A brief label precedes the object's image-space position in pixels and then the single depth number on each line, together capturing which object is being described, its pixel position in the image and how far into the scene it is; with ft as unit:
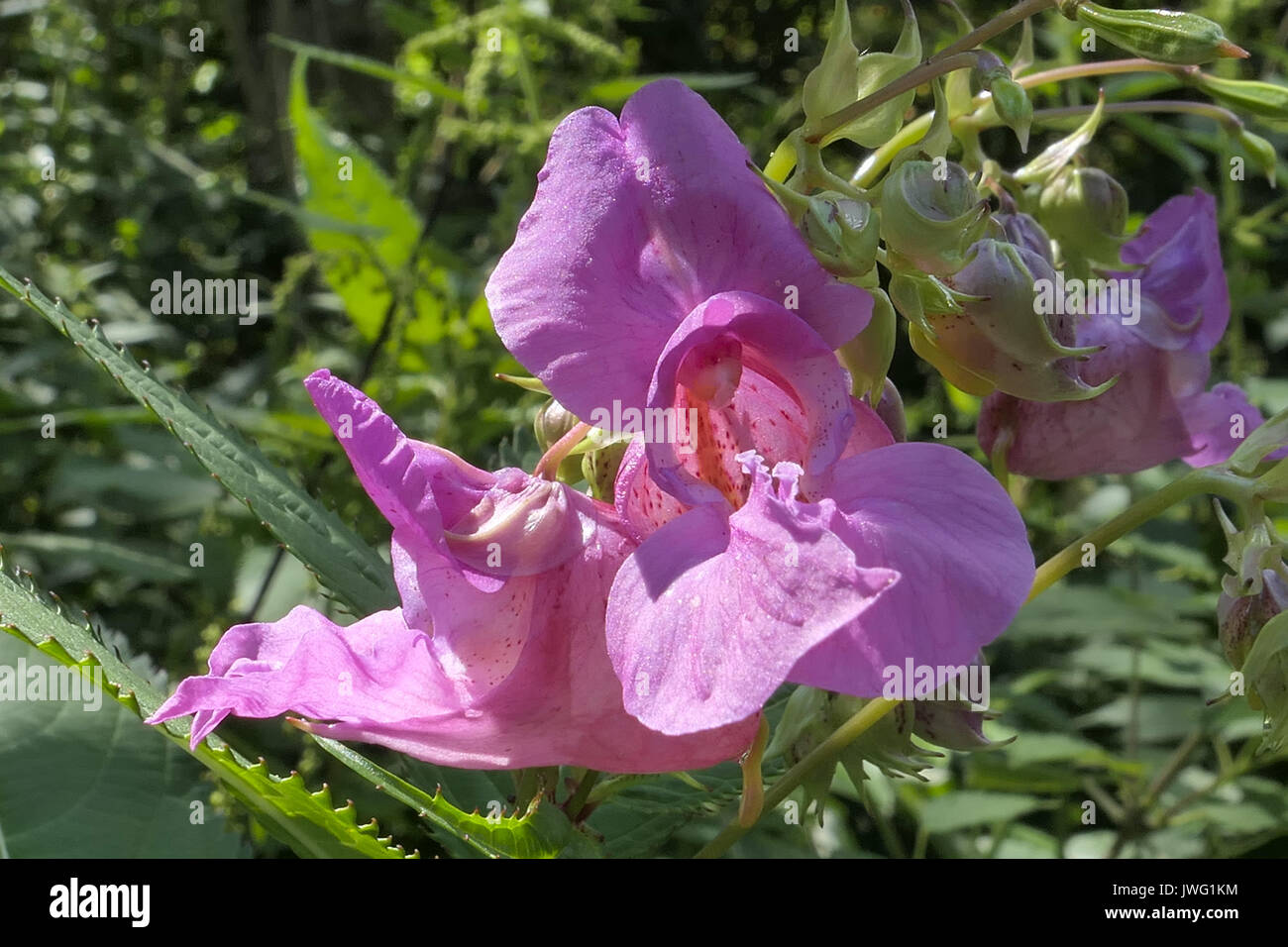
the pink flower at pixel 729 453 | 0.45
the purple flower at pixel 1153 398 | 0.55
